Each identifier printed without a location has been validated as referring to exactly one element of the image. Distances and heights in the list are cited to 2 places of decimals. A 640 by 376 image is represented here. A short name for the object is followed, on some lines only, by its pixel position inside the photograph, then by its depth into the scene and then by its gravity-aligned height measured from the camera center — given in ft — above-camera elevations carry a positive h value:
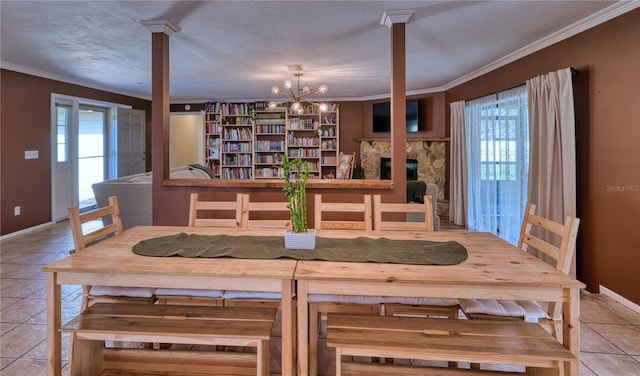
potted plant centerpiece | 5.99 -0.57
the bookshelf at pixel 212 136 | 27.55 +3.41
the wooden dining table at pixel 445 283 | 4.77 -1.27
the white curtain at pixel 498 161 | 13.89 +0.85
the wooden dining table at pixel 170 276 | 5.06 -1.26
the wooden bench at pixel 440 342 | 4.65 -2.05
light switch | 17.17 +1.34
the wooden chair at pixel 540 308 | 5.39 -1.88
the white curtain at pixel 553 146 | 10.62 +1.06
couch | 14.21 -0.56
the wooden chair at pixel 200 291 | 6.48 -1.83
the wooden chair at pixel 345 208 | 7.73 -0.52
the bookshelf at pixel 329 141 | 27.04 +2.94
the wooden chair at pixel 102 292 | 6.30 -1.85
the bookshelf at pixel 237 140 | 27.37 +3.08
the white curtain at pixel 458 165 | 18.48 +0.83
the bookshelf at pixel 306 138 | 27.09 +3.19
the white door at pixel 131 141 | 23.43 +2.67
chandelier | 16.12 +4.05
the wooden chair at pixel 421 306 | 6.16 -2.03
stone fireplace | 21.56 +1.14
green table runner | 5.62 -1.06
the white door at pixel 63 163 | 19.16 +1.06
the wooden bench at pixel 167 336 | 5.23 -2.10
